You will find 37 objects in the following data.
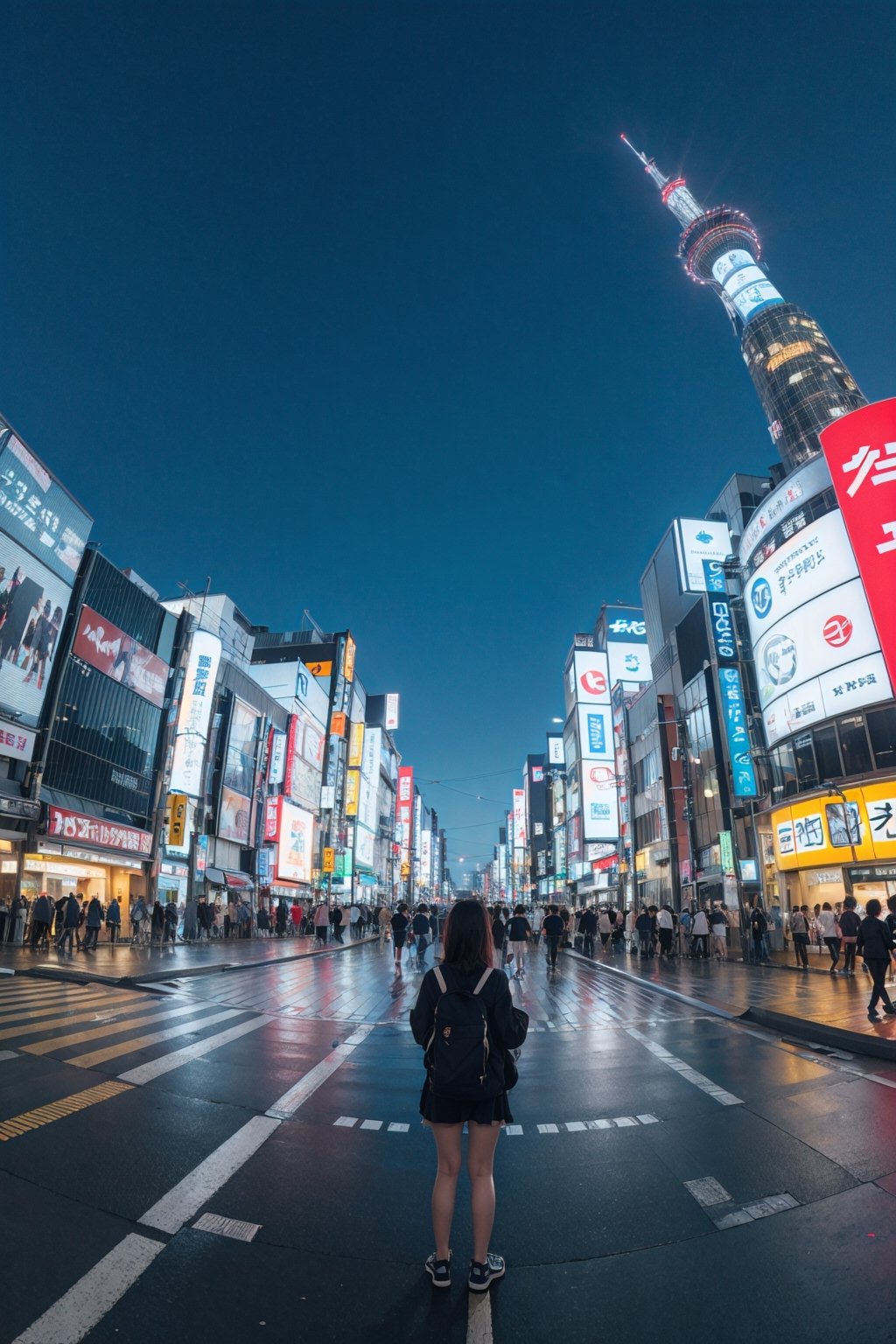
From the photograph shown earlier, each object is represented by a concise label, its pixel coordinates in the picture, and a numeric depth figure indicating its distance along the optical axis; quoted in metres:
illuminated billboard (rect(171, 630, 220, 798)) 43.50
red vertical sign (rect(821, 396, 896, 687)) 28.22
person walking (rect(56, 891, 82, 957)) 23.14
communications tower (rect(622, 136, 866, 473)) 77.44
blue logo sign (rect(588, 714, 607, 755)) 75.31
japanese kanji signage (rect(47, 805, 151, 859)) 31.14
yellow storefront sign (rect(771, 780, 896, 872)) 28.02
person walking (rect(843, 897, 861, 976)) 16.93
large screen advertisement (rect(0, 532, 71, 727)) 28.91
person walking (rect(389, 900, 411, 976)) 19.50
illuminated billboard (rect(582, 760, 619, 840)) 71.19
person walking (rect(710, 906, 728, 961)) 28.27
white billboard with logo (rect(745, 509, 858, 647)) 31.11
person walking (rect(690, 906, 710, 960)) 26.81
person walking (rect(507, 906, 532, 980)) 18.28
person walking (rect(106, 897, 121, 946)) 26.94
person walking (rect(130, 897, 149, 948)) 29.72
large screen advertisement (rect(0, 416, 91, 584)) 28.70
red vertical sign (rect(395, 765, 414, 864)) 130.25
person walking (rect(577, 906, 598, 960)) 29.59
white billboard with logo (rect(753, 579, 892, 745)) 29.31
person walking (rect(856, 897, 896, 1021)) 10.96
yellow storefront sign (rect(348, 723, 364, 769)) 85.06
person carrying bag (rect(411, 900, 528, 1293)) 3.39
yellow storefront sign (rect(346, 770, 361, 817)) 81.81
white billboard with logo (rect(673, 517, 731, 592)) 48.53
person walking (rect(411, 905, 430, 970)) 22.61
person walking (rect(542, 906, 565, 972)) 20.45
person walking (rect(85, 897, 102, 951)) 22.44
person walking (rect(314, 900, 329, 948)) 30.83
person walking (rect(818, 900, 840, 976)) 20.20
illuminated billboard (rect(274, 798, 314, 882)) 58.25
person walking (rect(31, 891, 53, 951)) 22.86
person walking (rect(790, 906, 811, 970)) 21.28
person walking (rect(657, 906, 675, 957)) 28.39
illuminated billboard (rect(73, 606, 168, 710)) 34.69
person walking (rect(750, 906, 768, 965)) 25.19
